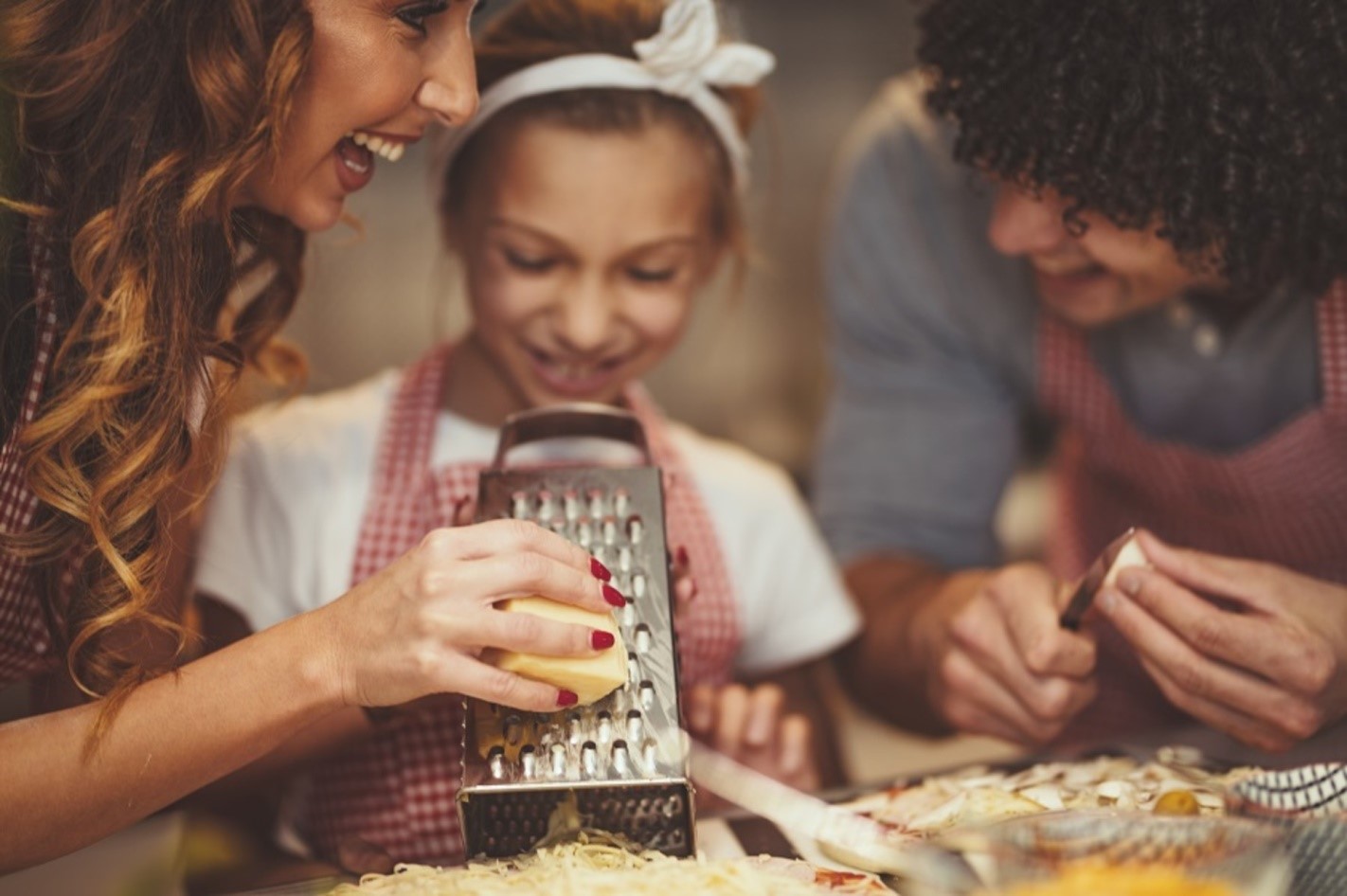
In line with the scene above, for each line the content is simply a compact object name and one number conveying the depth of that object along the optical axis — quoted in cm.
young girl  129
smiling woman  88
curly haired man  112
